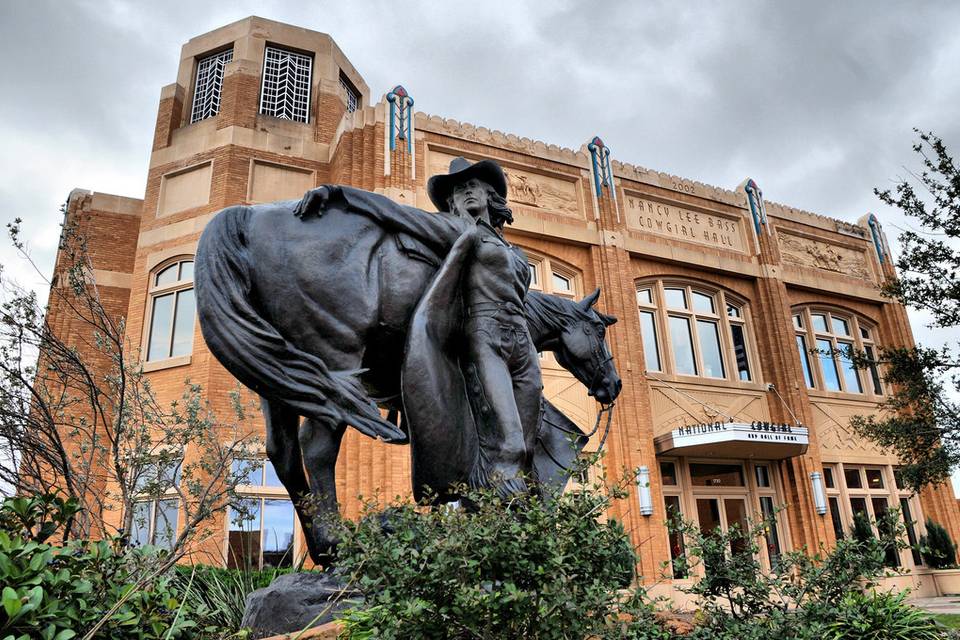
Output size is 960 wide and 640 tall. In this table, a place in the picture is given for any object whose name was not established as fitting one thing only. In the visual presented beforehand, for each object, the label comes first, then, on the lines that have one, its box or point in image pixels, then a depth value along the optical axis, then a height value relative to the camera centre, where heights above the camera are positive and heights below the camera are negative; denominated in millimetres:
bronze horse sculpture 2777 +982
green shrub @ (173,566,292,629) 3120 -81
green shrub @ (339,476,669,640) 1895 -11
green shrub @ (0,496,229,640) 1872 -11
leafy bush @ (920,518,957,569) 18562 +199
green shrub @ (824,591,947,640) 3951 -368
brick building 16531 +7512
